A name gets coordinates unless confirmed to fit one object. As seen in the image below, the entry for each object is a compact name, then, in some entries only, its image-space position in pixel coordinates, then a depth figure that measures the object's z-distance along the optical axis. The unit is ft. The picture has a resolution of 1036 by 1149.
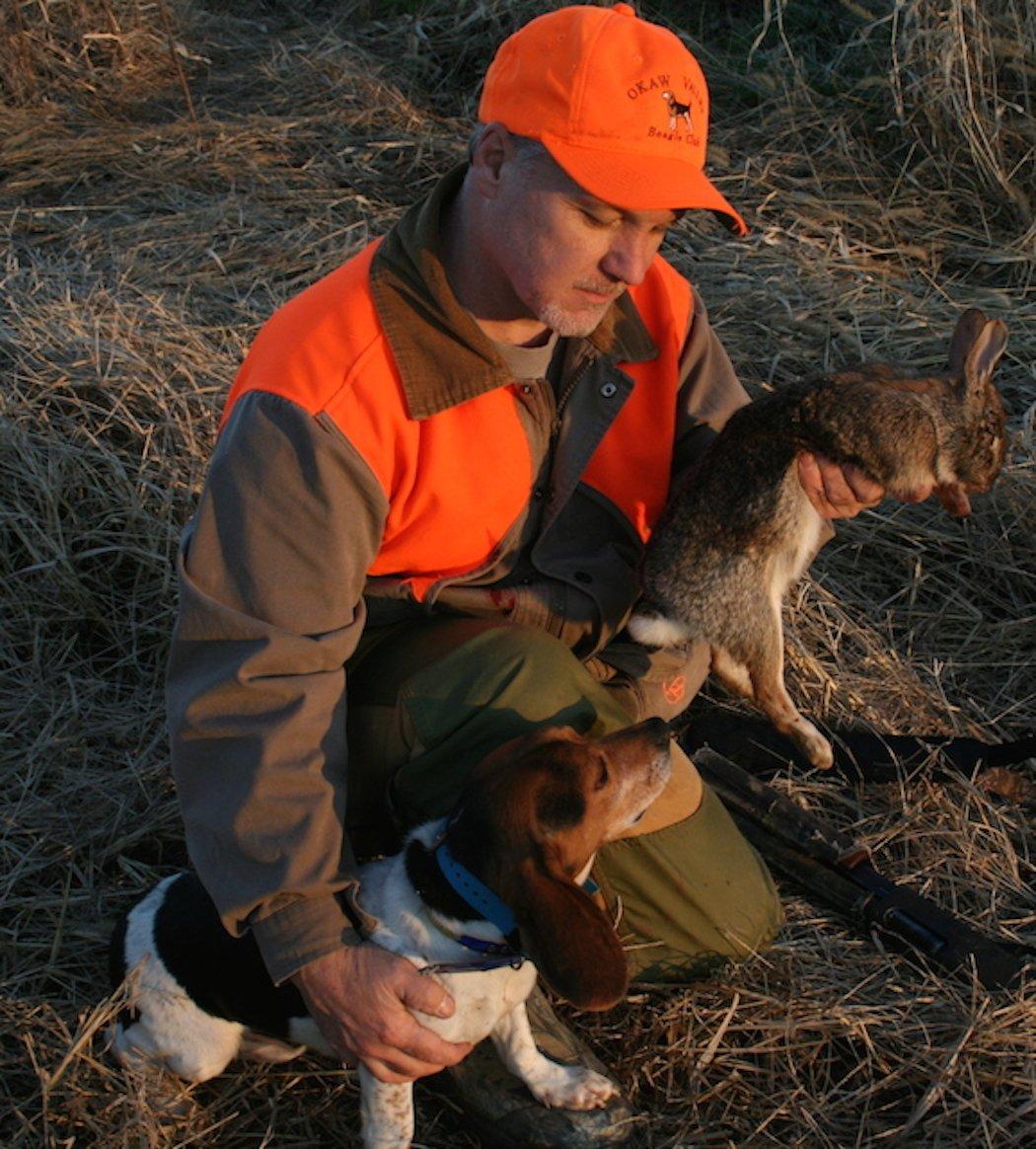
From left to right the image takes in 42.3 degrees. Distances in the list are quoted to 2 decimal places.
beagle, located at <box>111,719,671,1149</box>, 7.99
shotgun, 10.69
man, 8.80
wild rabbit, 10.72
